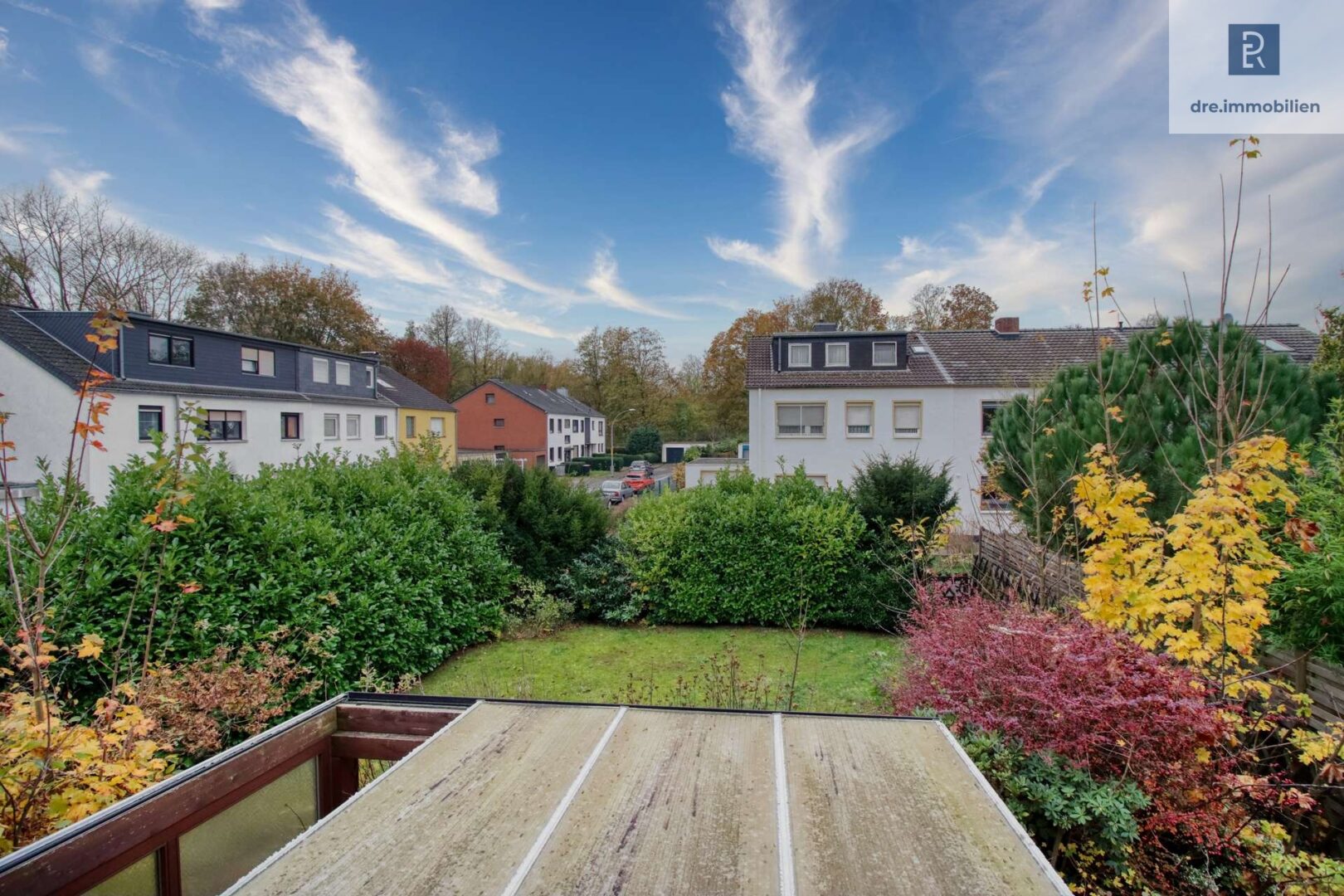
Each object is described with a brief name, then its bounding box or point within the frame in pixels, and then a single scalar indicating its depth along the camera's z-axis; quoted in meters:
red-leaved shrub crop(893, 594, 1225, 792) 2.80
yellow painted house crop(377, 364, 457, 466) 32.53
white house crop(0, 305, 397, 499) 17.09
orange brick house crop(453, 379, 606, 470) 39.78
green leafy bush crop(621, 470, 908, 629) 9.27
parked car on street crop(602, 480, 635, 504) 27.72
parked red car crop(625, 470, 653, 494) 29.80
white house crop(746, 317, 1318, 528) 19.64
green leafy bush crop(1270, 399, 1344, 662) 3.25
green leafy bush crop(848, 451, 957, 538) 9.26
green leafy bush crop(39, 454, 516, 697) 4.48
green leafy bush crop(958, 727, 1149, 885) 2.66
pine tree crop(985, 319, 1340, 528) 5.95
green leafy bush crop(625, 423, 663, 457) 46.09
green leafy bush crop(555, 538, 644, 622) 9.84
